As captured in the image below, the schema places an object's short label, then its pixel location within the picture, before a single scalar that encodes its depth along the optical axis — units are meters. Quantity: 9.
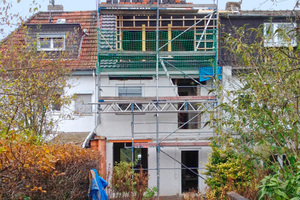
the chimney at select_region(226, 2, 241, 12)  22.22
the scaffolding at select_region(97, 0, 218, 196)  18.52
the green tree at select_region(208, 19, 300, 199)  7.73
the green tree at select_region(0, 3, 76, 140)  11.20
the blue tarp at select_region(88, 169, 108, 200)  10.09
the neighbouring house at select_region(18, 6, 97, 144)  19.55
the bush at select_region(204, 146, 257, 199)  11.51
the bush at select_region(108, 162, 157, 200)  12.69
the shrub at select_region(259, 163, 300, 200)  5.83
